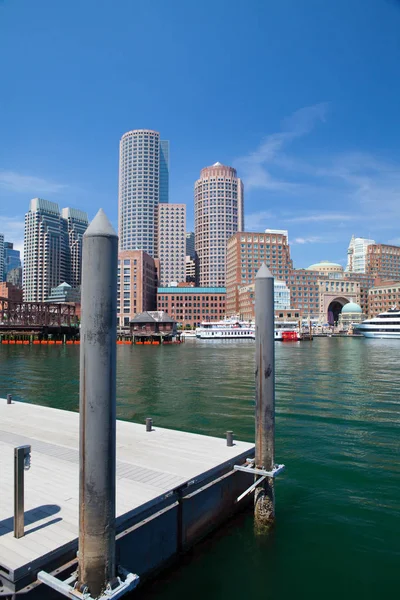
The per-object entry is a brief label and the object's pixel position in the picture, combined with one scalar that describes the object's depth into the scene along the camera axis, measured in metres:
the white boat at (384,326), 153.38
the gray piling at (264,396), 11.87
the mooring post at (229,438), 13.98
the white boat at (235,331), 154.00
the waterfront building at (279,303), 195.07
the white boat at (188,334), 187.57
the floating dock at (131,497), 7.62
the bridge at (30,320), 152.00
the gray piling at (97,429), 7.22
